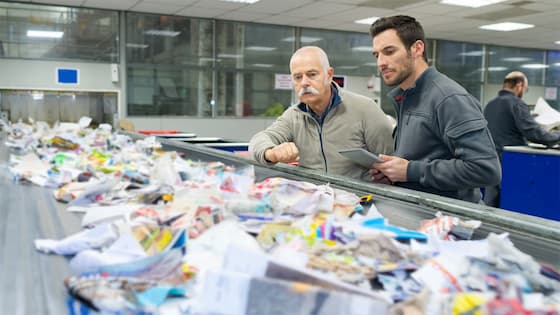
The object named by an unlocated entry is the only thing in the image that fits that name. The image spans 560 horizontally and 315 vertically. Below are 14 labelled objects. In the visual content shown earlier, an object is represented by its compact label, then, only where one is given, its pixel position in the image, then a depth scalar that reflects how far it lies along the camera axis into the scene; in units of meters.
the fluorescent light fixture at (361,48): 8.74
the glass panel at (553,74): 10.46
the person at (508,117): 3.96
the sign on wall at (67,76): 6.70
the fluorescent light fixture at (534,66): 10.30
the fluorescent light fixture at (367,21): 7.25
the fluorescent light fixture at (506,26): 7.53
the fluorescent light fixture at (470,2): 6.09
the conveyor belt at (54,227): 0.67
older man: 2.05
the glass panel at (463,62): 9.40
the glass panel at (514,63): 9.86
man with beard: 1.55
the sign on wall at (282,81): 8.14
